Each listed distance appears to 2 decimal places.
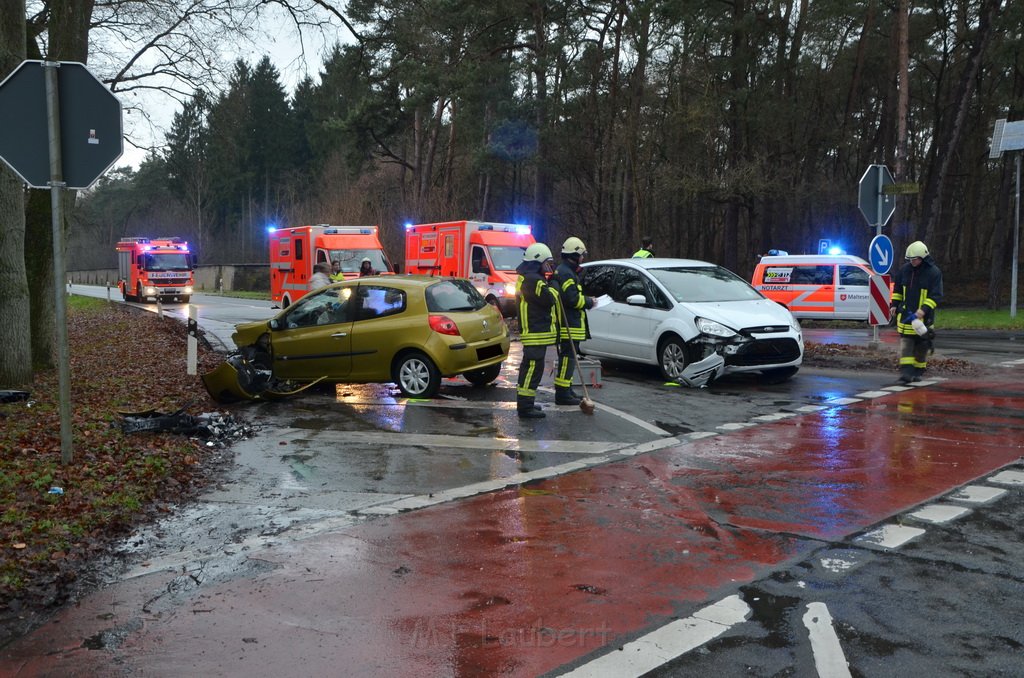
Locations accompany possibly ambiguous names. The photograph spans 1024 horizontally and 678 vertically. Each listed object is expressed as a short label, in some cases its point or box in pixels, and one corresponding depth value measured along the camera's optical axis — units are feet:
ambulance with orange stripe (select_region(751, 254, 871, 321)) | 71.20
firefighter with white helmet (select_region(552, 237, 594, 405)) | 32.78
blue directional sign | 50.19
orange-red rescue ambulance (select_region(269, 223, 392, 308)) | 78.43
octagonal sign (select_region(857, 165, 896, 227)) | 50.88
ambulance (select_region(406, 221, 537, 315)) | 74.64
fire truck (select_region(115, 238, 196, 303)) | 124.77
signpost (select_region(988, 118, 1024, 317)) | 75.46
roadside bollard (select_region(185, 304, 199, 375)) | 42.42
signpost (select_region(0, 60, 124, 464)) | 20.31
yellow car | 35.22
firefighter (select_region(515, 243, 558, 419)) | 31.81
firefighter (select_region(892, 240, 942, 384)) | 38.70
